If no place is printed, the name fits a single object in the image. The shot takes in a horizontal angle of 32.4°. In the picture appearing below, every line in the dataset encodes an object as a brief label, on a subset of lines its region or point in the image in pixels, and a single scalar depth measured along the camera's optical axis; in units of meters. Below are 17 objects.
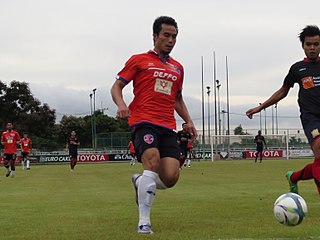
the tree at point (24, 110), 65.50
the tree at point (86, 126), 80.88
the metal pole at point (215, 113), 61.53
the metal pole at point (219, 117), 68.71
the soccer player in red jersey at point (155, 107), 6.00
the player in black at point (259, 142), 37.69
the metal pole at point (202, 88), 68.21
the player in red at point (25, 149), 31.95
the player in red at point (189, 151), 29.96
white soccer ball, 5.49
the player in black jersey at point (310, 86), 6.78
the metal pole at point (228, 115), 69.69
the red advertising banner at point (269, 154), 48.75
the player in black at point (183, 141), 27.33
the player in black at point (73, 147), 26.77
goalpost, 48.88
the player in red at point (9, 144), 23.25
